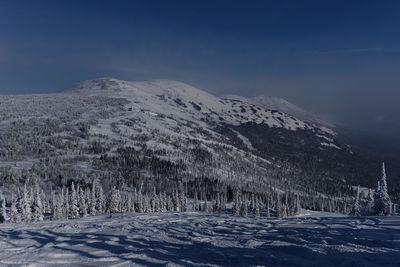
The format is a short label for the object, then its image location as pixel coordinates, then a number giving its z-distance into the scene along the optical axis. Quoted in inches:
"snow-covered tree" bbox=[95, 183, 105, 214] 4536.2
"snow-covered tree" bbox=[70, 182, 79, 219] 4133.9
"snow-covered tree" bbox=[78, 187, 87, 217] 4286.4
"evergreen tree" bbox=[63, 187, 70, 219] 4200.8
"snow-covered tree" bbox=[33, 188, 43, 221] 3932.1
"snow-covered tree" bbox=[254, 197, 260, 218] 5326.8
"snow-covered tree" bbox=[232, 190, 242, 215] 5568.9
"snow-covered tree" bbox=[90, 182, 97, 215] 4421.8
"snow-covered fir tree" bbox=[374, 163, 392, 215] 3026.6
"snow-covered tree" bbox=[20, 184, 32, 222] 3818.9
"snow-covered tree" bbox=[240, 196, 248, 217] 5320.9
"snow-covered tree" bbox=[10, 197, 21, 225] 3846.5
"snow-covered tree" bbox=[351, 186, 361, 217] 4208.7
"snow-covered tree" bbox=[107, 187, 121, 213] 4643.2
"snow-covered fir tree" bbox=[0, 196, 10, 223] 3859.3
